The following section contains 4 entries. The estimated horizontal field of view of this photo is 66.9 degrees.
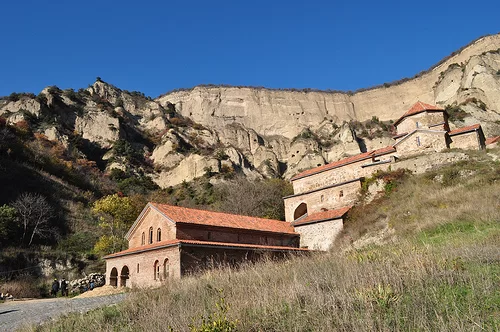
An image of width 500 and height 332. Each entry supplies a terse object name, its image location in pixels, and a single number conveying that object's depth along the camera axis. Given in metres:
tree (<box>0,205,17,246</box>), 30.97
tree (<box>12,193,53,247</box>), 33.84
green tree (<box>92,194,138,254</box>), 39.00
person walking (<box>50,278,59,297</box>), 25.60
